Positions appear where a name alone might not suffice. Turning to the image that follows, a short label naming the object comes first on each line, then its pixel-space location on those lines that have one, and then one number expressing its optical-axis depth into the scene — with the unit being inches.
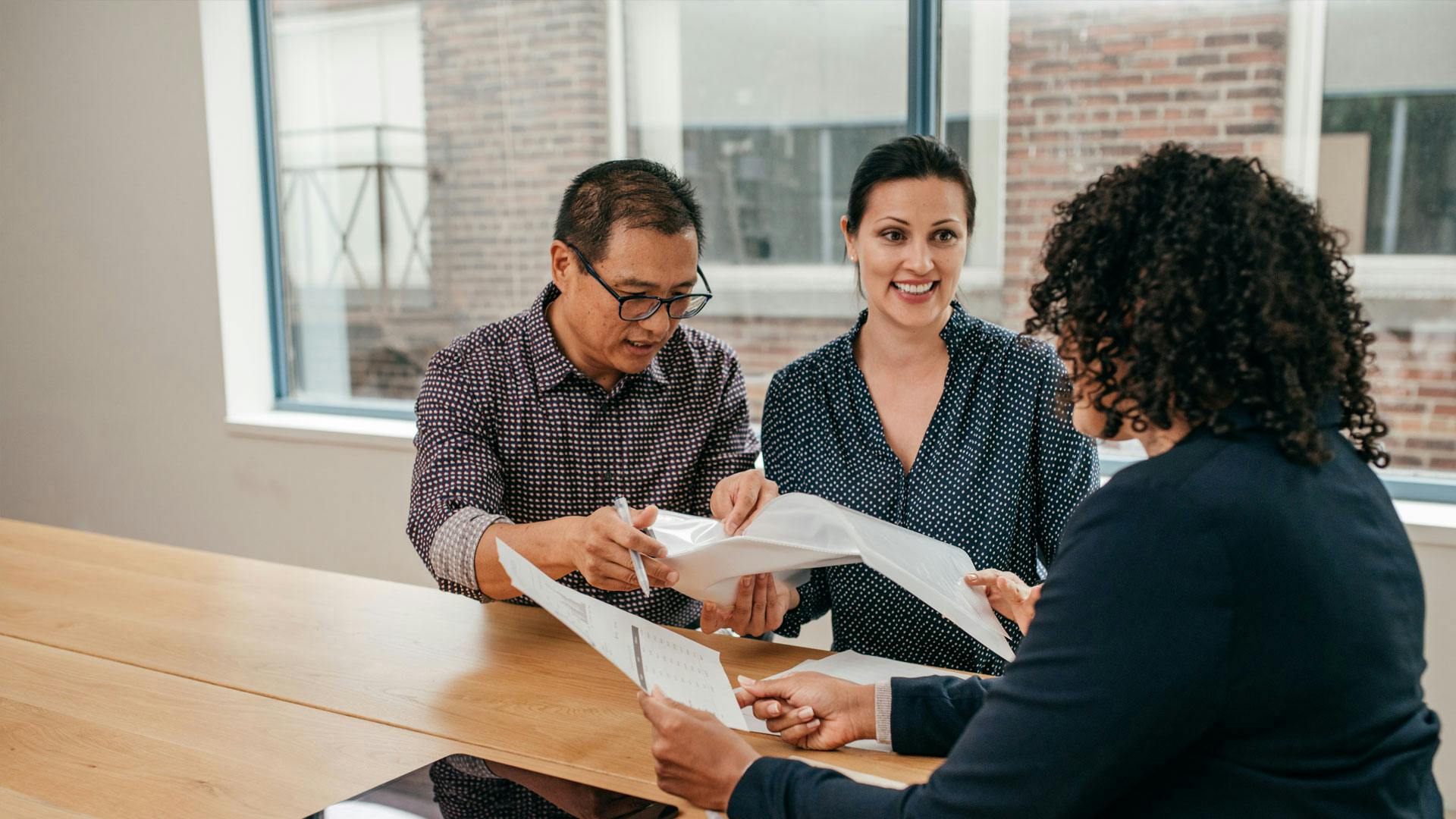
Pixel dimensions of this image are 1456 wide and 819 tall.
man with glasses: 68.0
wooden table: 49.4
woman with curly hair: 31.1
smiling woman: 72.6
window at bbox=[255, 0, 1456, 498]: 104.1
